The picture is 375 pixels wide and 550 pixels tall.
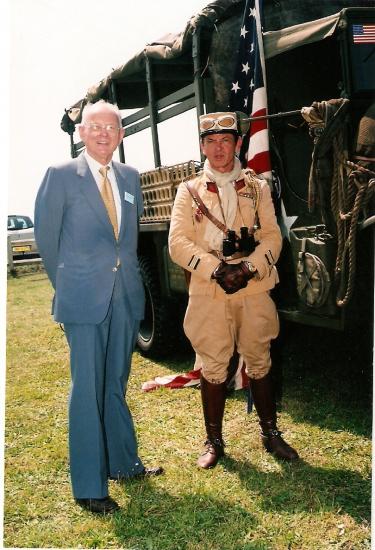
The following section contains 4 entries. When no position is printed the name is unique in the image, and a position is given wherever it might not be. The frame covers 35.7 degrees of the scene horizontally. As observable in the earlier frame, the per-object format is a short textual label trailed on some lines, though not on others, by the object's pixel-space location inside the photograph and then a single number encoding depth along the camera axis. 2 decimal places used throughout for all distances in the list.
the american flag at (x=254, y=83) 3.81
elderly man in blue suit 2.92
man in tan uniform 3.18
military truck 3.07
